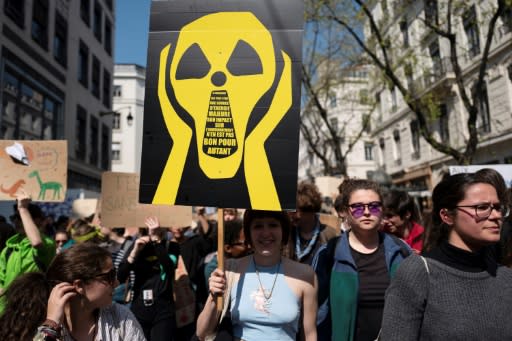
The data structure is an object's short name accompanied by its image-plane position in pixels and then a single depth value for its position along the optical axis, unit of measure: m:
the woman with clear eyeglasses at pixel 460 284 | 1.69
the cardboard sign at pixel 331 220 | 5.35
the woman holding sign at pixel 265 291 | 2.32
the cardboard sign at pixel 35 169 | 4.05
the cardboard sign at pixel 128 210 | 3.94
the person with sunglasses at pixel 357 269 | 2.52
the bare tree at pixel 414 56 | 8.91
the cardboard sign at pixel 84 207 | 8.62
